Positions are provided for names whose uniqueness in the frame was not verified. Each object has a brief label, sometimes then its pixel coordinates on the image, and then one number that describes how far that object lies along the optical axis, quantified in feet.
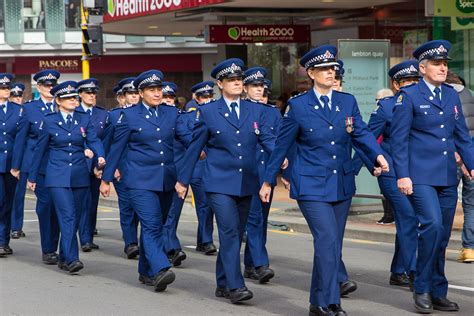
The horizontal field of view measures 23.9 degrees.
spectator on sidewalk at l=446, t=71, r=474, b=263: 39.78
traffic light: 81.71
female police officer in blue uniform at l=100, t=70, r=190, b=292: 35.65
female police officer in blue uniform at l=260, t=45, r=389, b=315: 28.50
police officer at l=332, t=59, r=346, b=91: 34.92
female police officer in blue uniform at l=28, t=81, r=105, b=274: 39.37
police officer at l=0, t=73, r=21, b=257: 45.57
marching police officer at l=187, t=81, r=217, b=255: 44.24
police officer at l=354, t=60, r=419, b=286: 33.55
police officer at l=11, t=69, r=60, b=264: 41.96
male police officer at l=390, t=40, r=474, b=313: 29.35
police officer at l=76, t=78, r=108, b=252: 46.37
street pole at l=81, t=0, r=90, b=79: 82.38
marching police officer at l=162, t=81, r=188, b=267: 40.70
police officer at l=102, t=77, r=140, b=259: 43.21
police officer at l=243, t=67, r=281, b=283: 35.68
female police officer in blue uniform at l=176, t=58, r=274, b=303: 31.83
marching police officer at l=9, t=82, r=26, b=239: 51.90
